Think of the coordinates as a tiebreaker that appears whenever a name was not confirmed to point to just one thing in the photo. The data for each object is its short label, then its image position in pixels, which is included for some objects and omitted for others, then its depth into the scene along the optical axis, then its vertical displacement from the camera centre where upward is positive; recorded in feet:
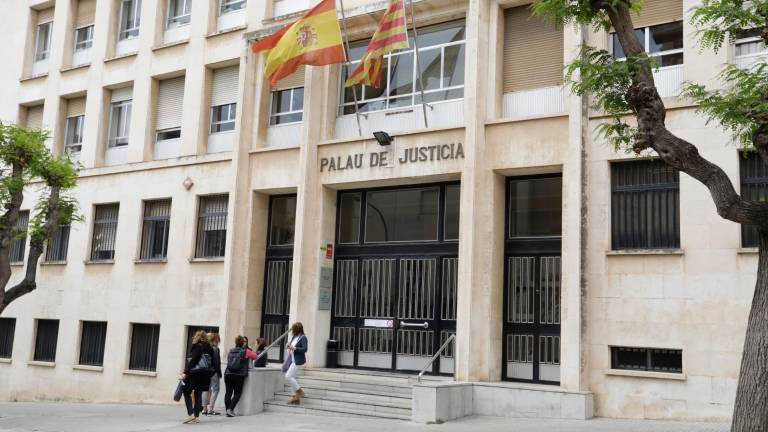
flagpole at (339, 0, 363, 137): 58.39 +21.09
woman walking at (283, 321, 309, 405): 51.65 -1.83
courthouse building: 46.29 +9.01
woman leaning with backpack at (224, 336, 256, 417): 51.37 -2.79
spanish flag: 57.11 +21.29
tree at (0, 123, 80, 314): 57.04 +10.05
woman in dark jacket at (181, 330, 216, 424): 47.39 -2.52
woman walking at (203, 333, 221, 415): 50.24 -3.68
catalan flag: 54.08 +20.37
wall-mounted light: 56.75 +14.43
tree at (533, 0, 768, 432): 27.55 +9.49
